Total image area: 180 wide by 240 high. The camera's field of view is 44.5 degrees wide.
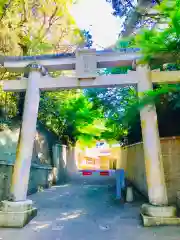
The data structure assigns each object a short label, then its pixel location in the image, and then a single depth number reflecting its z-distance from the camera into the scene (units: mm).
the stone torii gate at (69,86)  5014
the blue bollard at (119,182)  7562
